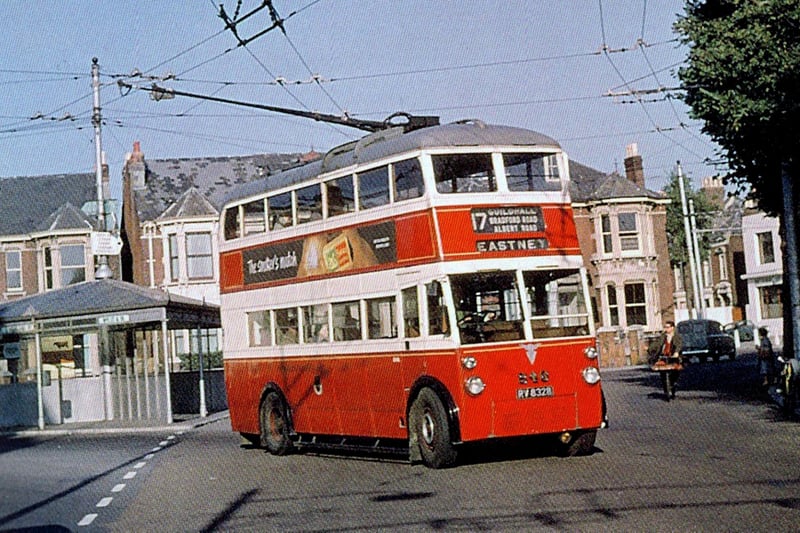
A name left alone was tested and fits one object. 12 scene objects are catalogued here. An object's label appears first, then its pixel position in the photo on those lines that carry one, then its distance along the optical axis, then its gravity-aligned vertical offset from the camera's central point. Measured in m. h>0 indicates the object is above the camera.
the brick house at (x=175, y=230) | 55.22 +5.97
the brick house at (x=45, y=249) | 57.12 +5.68
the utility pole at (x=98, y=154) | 40.03 +6.92
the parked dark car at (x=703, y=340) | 55.75 -0.48
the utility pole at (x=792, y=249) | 26.01 +1.54
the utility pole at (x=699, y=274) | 63.31 +2.77
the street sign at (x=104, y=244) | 37.41 +3.76
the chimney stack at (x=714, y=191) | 92.69 +10.05
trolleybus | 16.64 +0.75
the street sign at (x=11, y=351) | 34.56 +0.76
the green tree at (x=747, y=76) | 22.94 +4.71
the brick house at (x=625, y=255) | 60.84 +3.80
